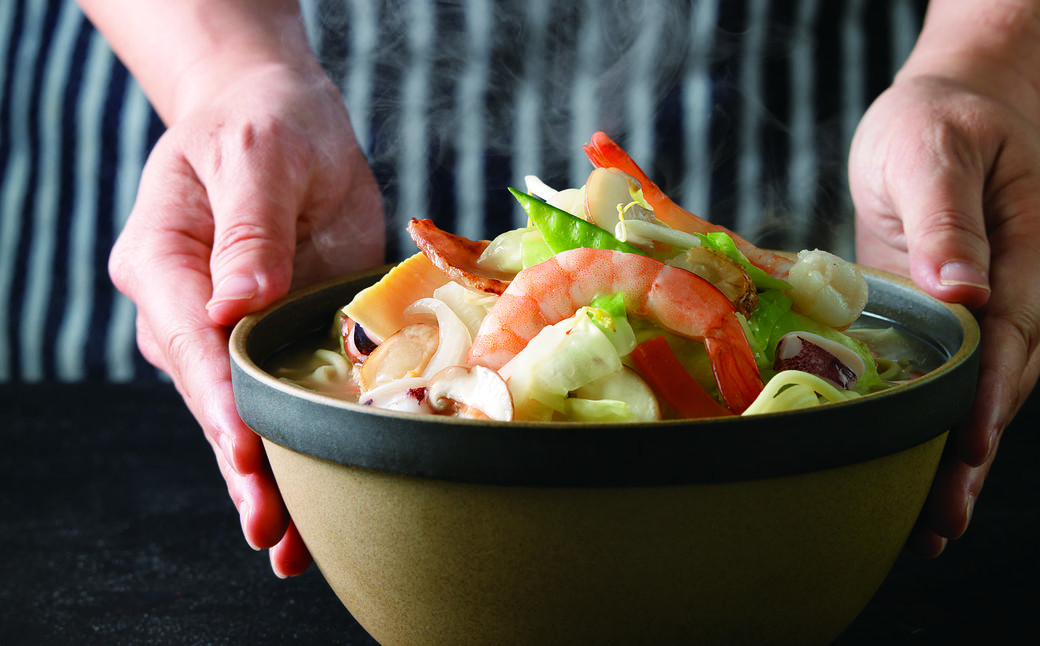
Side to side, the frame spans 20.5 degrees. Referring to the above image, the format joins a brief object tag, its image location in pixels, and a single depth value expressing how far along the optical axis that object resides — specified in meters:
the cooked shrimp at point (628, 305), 0.78
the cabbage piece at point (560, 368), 0.77
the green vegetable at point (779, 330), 0.81
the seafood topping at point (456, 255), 0.83
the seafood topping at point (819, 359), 0.80
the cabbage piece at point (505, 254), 0.85
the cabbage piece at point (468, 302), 0.83
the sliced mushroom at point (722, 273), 0.81
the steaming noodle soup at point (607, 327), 0.77
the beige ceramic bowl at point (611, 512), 0.73
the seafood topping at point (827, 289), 0.83
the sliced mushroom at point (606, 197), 0.84
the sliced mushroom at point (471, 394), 0.76
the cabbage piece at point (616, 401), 0.77
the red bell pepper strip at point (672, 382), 0.77
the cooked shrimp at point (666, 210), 0.85
